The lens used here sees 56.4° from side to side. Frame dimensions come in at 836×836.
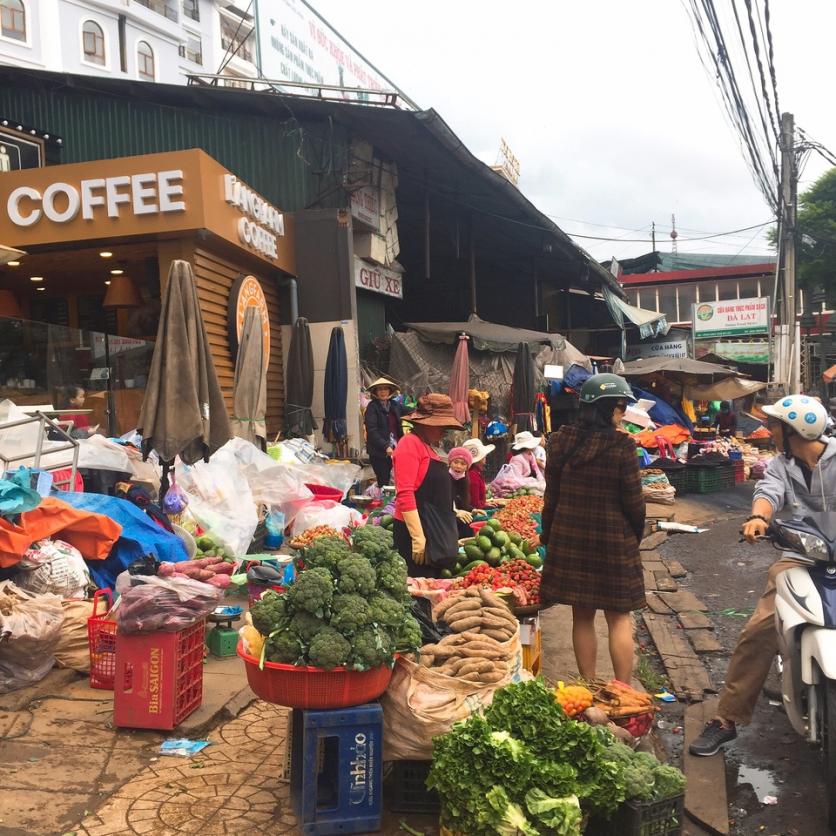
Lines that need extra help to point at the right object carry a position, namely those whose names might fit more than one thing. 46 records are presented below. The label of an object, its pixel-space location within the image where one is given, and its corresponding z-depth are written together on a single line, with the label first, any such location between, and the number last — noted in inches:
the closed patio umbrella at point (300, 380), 527.8
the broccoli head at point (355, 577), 134.1
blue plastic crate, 126.2
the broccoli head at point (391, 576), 141.2
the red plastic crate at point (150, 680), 165.9
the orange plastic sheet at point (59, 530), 204.5
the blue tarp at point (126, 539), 244.5
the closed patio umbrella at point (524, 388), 617.3
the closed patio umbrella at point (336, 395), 532.7
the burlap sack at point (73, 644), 198.8
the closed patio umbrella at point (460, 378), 579.8
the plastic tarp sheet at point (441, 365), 618.5
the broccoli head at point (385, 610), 132.7
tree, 1494.8
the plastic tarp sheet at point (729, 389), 902.1
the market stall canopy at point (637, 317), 938.1
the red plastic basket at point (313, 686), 126.4
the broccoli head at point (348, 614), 128.1
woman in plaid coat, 179.6
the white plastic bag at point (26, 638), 187.2
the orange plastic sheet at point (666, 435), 701.3
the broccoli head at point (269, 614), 131.9
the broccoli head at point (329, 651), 123.5
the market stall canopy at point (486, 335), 615.2
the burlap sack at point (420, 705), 133.9
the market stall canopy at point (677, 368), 861.2
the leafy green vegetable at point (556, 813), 109.1
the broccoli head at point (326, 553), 137.9
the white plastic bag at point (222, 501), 307.1
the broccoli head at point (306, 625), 129.2
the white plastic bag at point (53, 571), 212.6
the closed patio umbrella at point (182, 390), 260.4
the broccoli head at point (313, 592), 129.6
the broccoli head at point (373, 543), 143.3
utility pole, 789.9
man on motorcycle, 164.1
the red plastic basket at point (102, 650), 187.0
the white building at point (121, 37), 1605.6
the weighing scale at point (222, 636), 217.9
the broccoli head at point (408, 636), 136.4
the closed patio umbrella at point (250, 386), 408.2
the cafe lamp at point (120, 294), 501.0
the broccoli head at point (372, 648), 125.9
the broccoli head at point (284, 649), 127.3
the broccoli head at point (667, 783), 121.6
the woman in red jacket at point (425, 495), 202.2
